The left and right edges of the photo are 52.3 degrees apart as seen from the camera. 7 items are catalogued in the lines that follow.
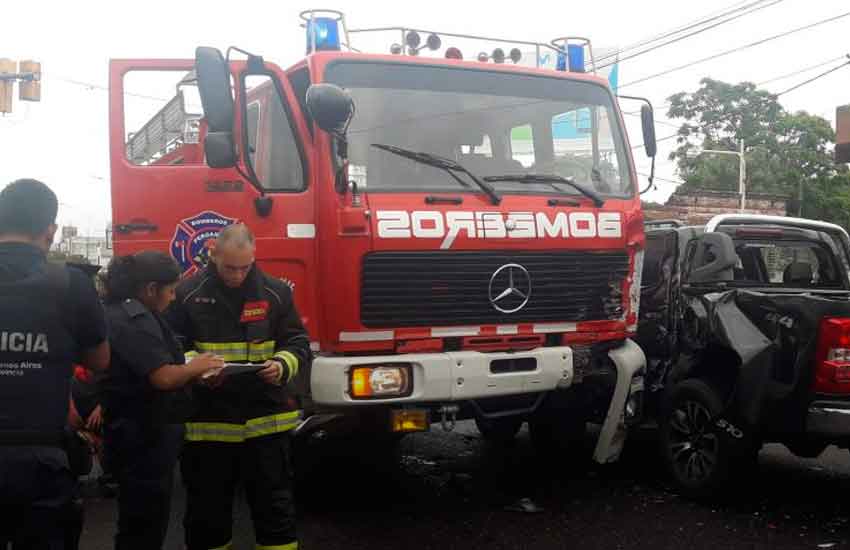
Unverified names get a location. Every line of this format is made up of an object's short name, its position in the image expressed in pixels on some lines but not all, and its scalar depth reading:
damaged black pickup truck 4.93
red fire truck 4.69
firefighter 3.81
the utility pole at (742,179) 29.22
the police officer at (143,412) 3.50
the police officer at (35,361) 2.79
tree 34.16
